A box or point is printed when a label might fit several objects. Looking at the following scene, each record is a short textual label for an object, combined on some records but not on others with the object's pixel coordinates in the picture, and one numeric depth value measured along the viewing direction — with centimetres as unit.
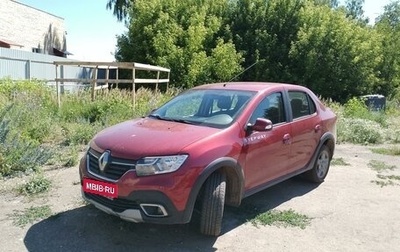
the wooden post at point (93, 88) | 1152
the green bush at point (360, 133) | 1071
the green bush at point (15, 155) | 600
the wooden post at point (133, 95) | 1114
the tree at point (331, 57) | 1995
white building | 2798
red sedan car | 369
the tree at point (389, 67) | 2333
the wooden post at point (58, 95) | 1117
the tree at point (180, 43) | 1892
